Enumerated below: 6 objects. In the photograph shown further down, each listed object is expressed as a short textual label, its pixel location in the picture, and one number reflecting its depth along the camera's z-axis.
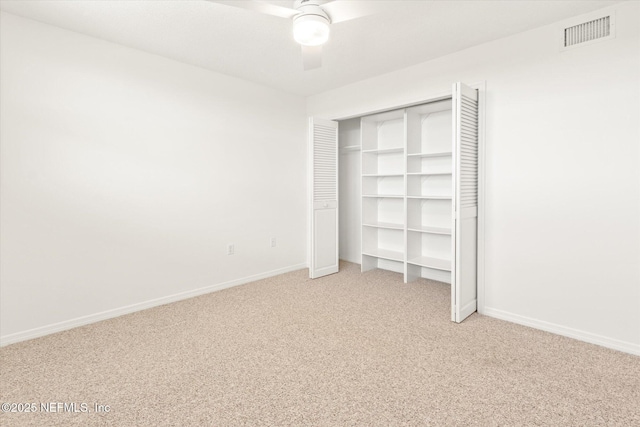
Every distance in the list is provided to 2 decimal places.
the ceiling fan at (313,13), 1.80
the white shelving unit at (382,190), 4.48
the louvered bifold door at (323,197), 4.32
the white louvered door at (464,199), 2.86
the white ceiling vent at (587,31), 2.46
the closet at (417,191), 2.92
